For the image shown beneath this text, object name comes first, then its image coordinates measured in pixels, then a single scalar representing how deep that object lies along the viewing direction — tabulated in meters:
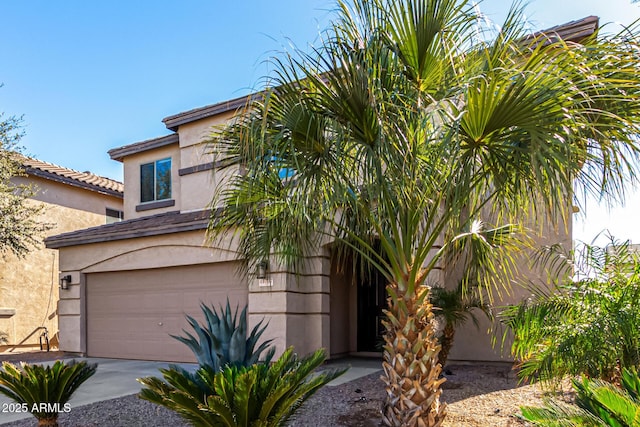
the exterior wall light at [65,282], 15.69
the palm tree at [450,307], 9.11
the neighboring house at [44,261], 18.20
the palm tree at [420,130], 4.37
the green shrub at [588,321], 4.83
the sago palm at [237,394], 4.59
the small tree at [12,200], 14.52
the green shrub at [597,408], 3.27
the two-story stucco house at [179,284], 11.98
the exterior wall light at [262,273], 11.94
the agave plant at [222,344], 5.93
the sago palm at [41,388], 6.33
